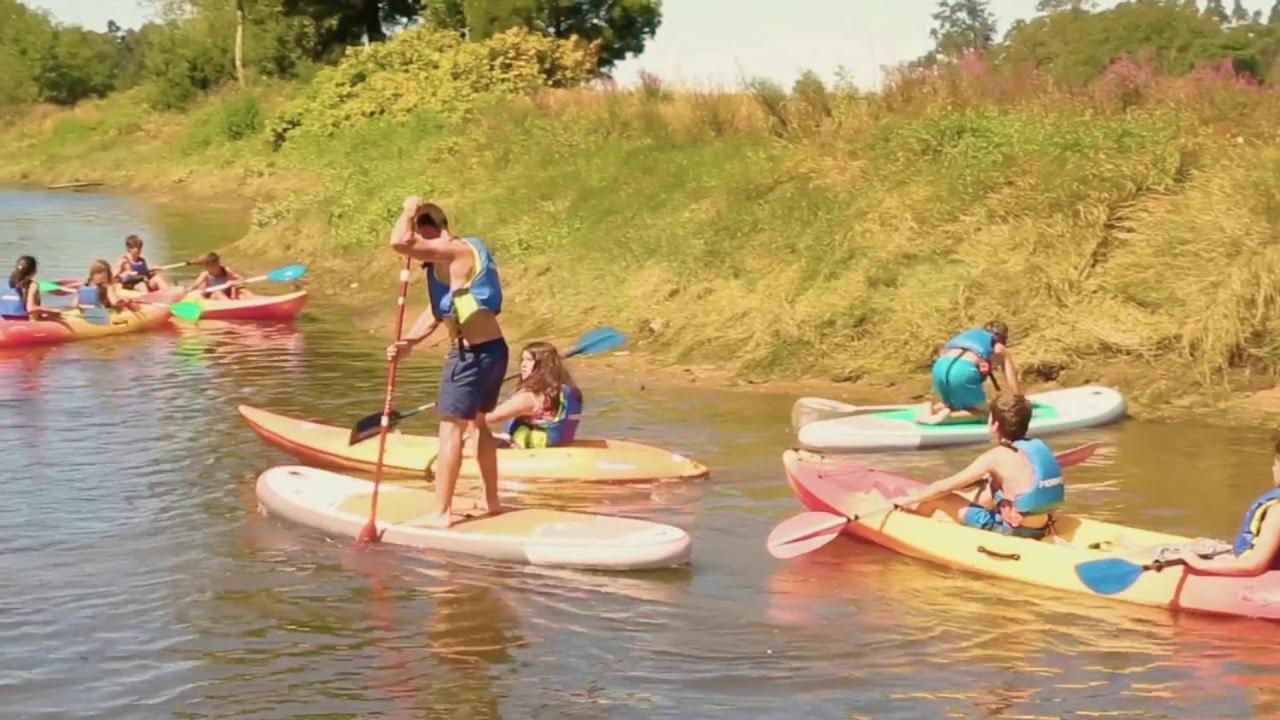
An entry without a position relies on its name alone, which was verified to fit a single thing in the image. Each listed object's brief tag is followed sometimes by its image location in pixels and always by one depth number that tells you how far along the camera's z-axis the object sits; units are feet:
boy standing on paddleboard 23.72
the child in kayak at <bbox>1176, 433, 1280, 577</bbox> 21.22
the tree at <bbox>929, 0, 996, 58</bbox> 271.28
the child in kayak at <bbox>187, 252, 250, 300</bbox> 56.39
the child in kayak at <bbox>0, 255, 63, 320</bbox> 48.55
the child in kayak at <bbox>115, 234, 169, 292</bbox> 57.93
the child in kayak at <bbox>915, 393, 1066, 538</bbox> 23.90
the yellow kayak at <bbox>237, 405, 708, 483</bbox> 30.14
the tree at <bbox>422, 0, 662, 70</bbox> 99.50
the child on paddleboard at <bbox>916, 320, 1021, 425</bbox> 33.06
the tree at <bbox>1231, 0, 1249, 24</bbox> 182.19
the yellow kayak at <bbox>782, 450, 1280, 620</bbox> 21.62
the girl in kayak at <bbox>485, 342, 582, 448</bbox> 30.58
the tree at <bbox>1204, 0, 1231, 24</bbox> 167.12
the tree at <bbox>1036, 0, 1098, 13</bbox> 180.96
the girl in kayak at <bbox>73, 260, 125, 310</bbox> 52.90
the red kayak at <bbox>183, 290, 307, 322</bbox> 54.49
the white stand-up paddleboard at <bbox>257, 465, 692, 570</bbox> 24.16
